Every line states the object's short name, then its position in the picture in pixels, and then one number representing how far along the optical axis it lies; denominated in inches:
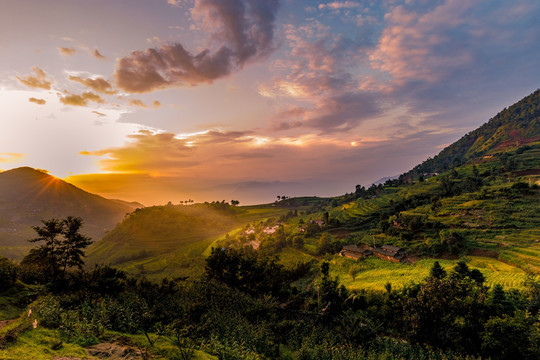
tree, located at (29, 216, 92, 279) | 1149.1
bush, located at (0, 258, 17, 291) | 839.1
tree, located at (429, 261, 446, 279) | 1502.2
